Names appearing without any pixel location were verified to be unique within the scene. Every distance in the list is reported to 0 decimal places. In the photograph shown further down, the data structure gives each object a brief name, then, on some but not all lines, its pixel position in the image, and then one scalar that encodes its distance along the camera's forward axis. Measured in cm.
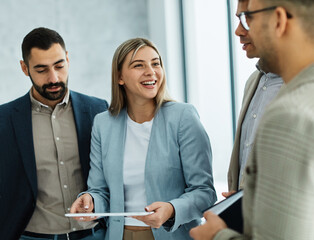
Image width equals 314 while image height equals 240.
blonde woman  191
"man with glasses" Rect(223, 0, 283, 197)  165
